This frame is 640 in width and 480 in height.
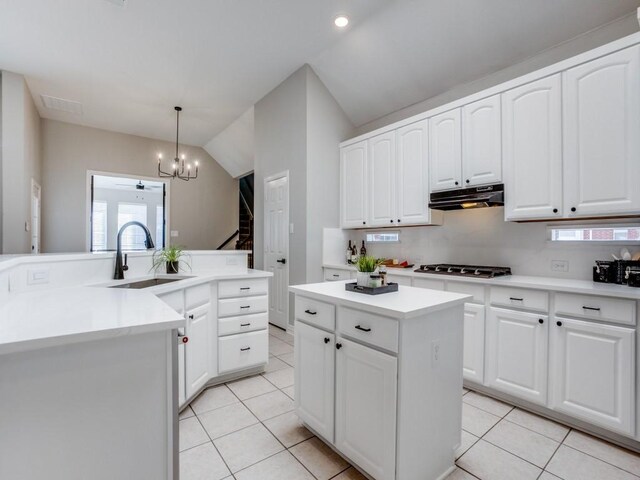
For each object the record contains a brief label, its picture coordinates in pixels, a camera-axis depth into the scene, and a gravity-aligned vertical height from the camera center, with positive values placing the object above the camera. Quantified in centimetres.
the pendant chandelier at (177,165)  520 +153
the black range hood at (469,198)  260 +38
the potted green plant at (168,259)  268 -17
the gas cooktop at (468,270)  259 -26
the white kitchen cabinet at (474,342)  248 -82
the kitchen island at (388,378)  136 -67
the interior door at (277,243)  431 -4
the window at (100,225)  895 +43
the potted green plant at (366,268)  179 -16
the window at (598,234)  223 +6
